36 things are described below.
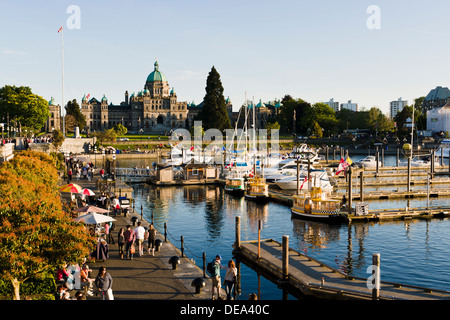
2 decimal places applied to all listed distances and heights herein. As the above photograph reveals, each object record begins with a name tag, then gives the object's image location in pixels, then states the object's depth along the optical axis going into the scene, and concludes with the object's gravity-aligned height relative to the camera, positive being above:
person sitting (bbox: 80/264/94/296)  17.13 -5.50
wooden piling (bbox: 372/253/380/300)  17.03 -5.37
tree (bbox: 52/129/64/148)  77.75 +0.51
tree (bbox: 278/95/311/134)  167.12 +9.60
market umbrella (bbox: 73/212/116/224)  22.97 -4.02
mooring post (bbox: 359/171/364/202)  40.53 -4.42
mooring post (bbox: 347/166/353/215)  37.19 -5.00
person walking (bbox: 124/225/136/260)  21.92 -4.93
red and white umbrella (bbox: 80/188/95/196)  31.34 -3.60
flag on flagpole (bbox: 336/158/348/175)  43.20 -2.52
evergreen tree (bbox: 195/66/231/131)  134.88 +11.52
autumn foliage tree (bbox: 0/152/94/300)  13.98 -3.26
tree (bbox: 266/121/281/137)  155.12 +4.83
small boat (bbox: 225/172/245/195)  53.21 -5.42
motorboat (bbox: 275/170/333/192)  50.34 -4.94
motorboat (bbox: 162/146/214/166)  79.44 -3.22
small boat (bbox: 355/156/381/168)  82.25 -4.25
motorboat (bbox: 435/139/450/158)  104.44 -2.36
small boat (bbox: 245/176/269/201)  48.45 -5.57
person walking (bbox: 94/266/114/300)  15.55 -5.01
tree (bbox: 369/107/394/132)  168.29 +6.68
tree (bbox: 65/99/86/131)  161.88 +11.32
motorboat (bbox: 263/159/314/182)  60.94 -4.50
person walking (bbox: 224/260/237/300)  17.20 -5.37
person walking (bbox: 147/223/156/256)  23.06 -5.17
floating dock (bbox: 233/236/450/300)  18.12 -6.40
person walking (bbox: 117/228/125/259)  22.11 -5.09
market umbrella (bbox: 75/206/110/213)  24.98 -3.88
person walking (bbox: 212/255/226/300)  16.95 -5.33
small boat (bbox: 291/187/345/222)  36.50 -5.66
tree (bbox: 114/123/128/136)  148.75 +3.85
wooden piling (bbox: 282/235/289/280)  20.76 -5.89
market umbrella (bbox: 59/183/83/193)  32.22 -3.44
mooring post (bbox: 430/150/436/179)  69.32 -3.91
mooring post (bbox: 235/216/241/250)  25.93 -5.91
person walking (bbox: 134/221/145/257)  22.52 -4.92
